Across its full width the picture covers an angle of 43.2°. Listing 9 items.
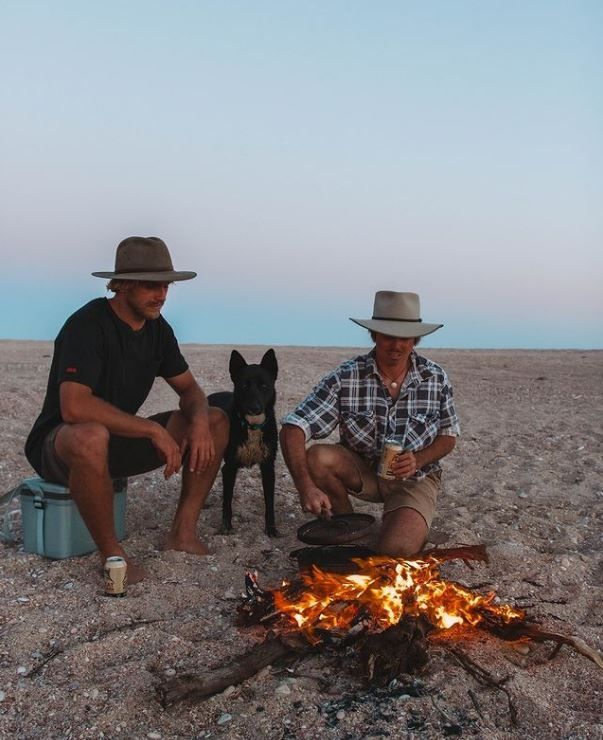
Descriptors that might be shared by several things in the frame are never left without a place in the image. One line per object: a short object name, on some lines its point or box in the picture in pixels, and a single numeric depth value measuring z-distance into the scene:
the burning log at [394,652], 3.00
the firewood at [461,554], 3.99
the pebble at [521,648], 3.42
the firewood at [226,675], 2.90
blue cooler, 4.36
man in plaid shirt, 4.46
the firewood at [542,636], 3.29
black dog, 5.32
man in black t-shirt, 4.09
